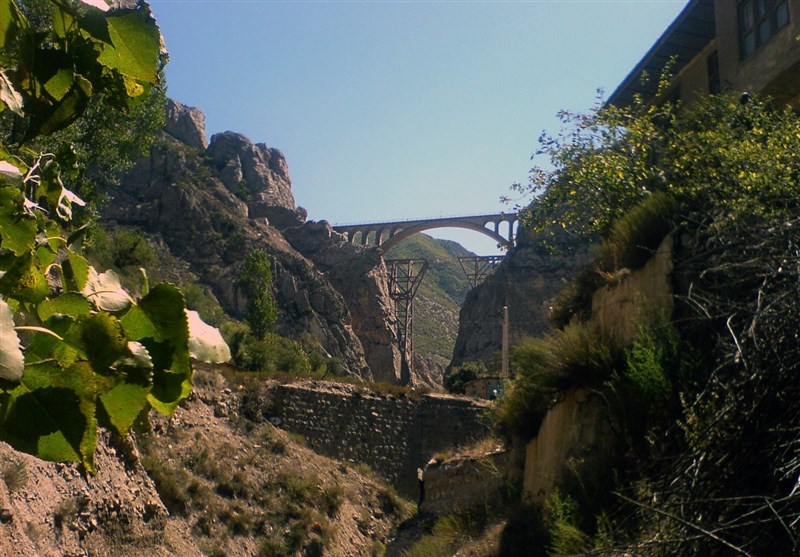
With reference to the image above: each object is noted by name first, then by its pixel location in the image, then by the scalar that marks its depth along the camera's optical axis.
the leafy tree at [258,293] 33.19
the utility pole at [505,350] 21.84
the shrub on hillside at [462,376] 29.60
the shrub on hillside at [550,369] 7.90
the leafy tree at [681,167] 7.33
